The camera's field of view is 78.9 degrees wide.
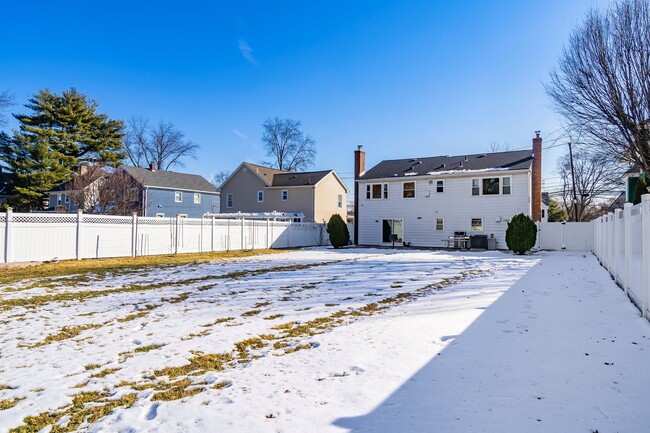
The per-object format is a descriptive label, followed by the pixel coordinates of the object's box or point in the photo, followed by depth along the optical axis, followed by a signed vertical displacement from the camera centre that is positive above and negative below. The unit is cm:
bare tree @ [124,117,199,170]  4616 +1021
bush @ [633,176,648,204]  1502 +157
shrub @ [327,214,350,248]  2469 -28
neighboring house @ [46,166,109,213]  2308 +229
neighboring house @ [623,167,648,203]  1719 +192
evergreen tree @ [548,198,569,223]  4397 +169
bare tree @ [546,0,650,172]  1119 +444
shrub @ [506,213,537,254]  1936 -30
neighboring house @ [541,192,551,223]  3092 +131
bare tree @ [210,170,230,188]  6100 +778
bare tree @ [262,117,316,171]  4847 +1091
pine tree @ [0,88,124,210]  3123 +695
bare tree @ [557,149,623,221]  3662 +418
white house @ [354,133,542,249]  2347 +204
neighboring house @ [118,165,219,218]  3198 +295
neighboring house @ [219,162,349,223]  3231 +298
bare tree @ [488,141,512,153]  4278 +895
